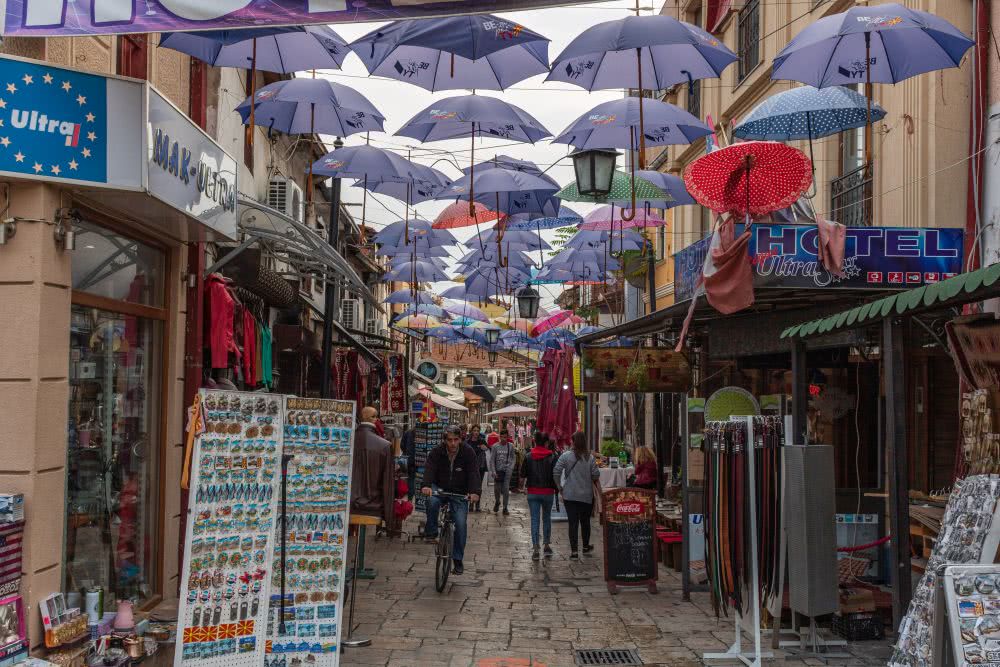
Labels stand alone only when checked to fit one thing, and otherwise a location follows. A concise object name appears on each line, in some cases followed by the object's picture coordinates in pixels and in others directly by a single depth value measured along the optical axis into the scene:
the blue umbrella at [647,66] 11.05
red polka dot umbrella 10.68
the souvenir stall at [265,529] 7.01
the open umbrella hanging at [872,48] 9.35
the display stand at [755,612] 8.31
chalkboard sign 12.37
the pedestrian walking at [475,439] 20.80
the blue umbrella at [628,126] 12.38
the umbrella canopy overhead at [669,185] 15.56
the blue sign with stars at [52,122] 6.82
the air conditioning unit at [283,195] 17.80
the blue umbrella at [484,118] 12.33
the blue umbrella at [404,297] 27.84
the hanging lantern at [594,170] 13.21
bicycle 12.12
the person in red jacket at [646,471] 16.89
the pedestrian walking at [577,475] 14.72
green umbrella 14.78
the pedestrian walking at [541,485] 15.11
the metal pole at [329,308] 12.77
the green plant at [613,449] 23.47
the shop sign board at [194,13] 5.12
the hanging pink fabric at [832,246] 10.49
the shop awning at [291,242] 10.61
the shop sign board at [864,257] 10.49
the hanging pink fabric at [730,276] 10.34
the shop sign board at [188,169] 7.82
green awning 6.16
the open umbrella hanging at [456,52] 8.22
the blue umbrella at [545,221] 18.97
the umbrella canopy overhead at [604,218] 18.08
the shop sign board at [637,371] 13.83
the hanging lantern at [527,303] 24.23
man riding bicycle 13.13
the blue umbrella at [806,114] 11.60
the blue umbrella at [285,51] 10.06
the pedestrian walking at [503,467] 23.25
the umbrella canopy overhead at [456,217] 17.33
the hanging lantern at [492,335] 32.91
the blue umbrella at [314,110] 11.66
